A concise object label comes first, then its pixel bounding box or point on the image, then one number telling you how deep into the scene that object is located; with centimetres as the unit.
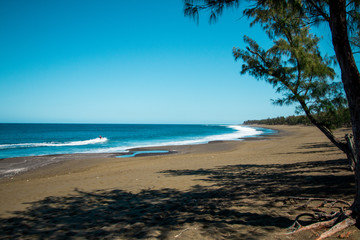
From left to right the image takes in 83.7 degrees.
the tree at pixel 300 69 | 652
